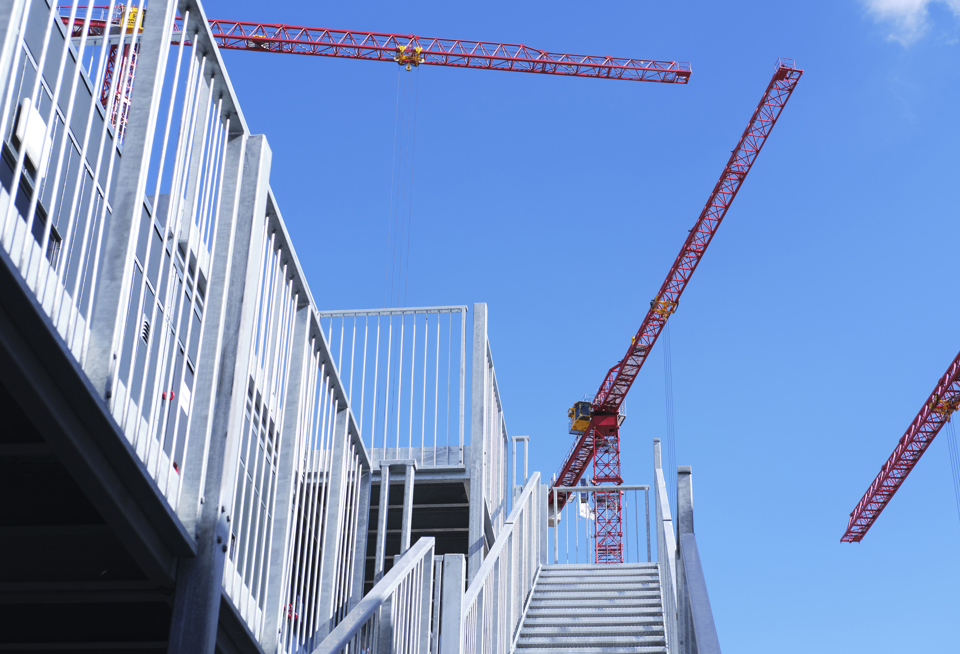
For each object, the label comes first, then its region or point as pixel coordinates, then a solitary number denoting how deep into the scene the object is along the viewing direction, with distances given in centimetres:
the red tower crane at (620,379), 6034
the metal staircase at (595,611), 886
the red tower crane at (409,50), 5528
